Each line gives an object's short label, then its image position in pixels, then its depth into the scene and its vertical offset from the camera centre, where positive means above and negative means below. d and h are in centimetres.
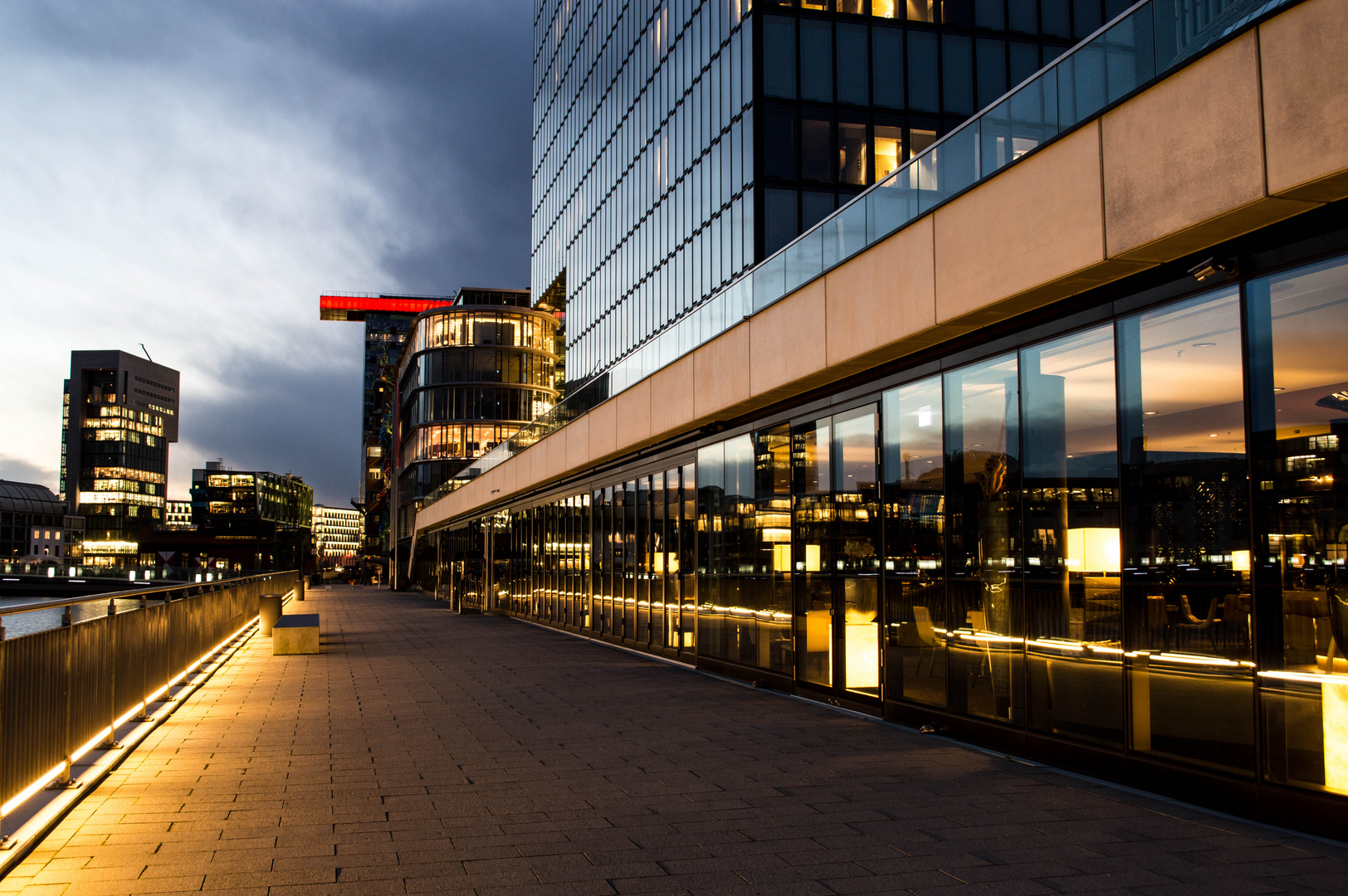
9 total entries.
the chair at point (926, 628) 975 -103
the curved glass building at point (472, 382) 8106 +1131
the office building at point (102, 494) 17912 +588
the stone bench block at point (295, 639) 1848 -207
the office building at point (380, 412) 11381 +1429
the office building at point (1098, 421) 605 +79
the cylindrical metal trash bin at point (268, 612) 2362 -206
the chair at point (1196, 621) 665 -67
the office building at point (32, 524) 16138 +8
